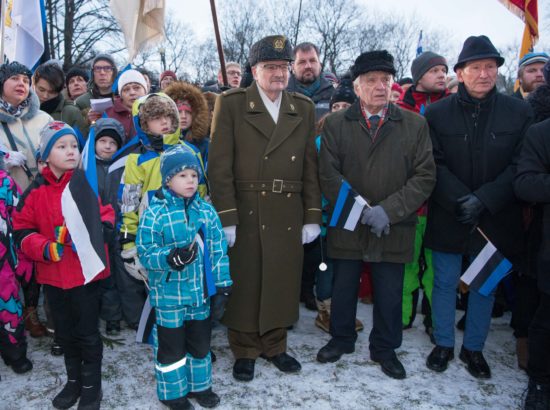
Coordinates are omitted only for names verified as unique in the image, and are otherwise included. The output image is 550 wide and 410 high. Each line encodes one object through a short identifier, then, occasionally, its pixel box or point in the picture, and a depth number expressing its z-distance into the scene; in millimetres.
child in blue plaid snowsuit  2703
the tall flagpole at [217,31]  4680
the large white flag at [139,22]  4883
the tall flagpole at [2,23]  4606
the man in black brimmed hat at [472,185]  3209
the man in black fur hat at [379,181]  3262
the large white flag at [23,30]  4812
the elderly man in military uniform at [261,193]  3229
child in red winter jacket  2783
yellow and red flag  5645
